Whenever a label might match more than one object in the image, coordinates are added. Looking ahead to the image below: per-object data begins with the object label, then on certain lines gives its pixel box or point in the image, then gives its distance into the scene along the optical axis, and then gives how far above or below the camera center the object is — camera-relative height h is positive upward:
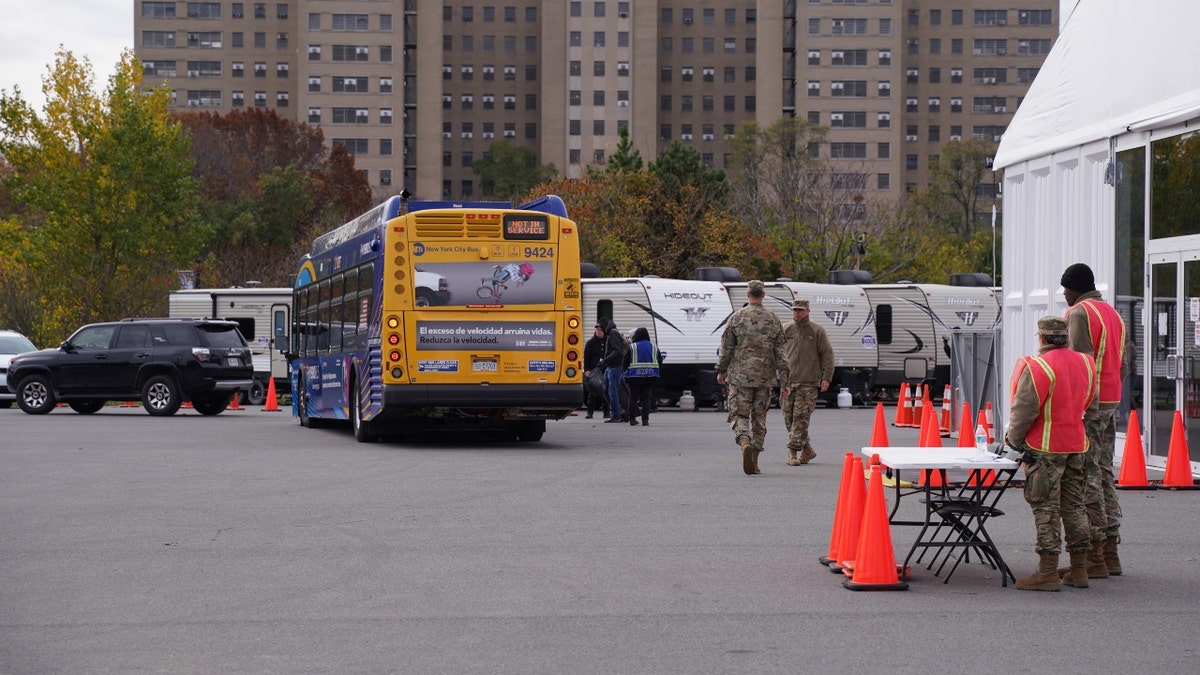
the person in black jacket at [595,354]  30.22 -0.37
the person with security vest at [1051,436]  9.24 -0.57
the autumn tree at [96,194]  43.28 +3.75
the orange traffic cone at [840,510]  9.82 -1.09
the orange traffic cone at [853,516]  9.63 -1.08
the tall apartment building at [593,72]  132.25 +22.74
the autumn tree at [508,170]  131.25 +13.67
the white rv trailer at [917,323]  42.25 +0.34
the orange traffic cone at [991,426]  21.25 -1.23
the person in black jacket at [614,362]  28.98 -0.50
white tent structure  16.84 +1.81
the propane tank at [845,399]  38.47 -1.52
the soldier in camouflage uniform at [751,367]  16.77 -0.34
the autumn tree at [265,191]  79.19 +8.50
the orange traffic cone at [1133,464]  15.32 -1.22
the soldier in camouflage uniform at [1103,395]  9.69 -0.38
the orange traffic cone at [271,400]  34.56 -1.45
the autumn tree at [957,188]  107.56 +10.22
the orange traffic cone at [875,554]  9.27 -1.27
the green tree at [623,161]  67.66 +7.55
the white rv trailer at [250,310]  41.16 +0.60
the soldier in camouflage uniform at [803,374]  18.12 -0.44
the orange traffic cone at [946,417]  25.42 -1.33
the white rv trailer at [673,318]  36.31 +0.38
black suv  30.38 -0.60
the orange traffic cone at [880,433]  18.78 -1.14
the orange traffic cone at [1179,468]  15.29 -1.25
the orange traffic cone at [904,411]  28.61 -1.34
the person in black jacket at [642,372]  28.55 -0.66
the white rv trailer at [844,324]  39.69 +0.29
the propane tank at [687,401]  36.53 -1.50
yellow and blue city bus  20.55 +0.26
